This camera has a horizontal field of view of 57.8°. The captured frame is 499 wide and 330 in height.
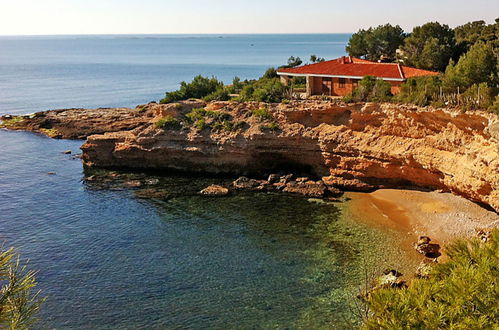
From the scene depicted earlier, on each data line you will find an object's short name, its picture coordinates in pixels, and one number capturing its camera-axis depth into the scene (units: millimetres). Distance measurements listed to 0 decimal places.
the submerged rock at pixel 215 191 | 36469
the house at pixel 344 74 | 42156
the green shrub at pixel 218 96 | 48031
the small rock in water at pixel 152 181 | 39844
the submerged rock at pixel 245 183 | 37438
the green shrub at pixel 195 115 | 43353
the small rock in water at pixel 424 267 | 23048
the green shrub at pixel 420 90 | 32734
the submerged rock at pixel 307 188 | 35219
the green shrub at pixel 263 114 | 40428
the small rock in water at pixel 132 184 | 39250
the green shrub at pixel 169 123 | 43344
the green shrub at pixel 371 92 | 36250
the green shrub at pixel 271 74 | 57188
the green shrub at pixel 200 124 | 41916
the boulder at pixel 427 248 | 25656
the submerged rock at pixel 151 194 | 36656
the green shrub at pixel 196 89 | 53978
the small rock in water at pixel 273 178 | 38034
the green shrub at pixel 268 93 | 43531
